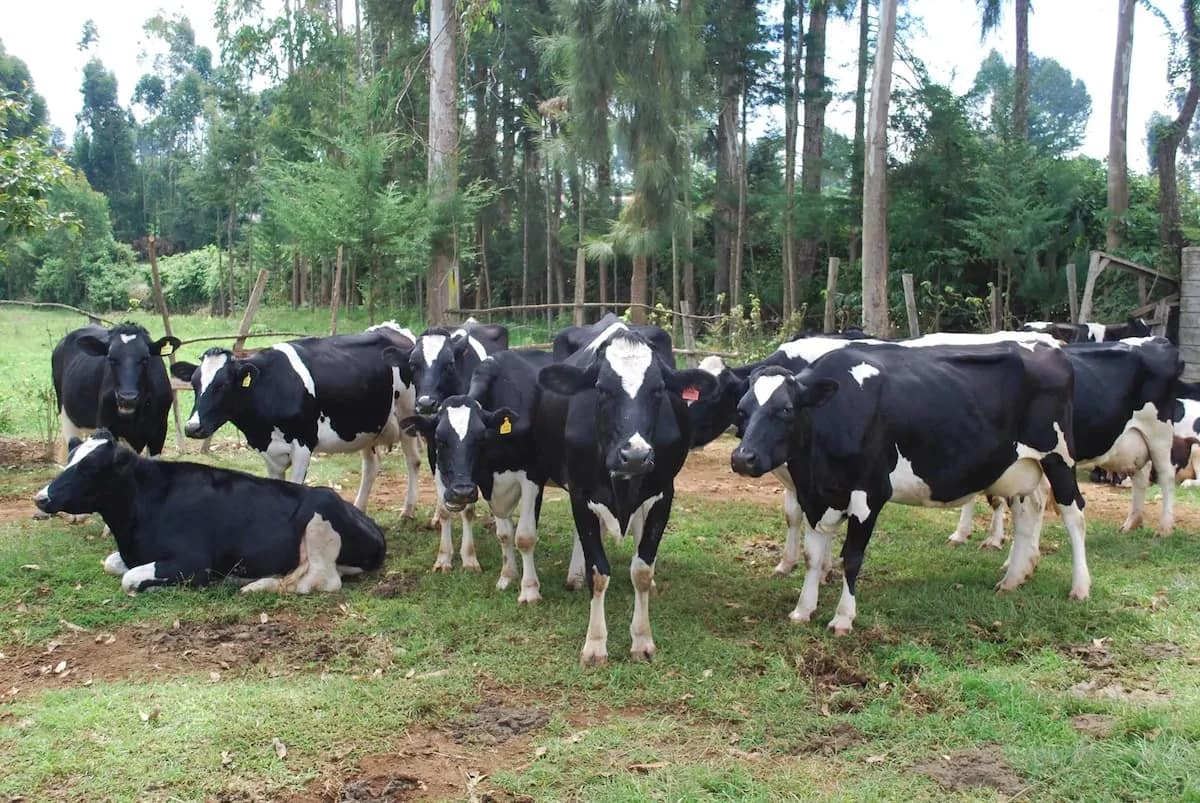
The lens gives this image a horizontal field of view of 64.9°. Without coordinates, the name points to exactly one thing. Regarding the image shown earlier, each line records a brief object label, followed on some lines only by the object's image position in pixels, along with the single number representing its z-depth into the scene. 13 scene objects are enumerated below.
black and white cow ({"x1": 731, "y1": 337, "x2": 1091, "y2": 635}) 6.15
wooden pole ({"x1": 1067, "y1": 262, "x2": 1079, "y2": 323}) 15.57
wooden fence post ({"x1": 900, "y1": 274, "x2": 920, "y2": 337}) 14.48
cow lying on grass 6.83
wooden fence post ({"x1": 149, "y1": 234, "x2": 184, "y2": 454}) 11.35
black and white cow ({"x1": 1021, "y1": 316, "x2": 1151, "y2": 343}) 11.20
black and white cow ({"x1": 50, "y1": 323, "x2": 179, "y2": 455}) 8.55
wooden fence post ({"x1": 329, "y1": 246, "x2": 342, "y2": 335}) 13.15
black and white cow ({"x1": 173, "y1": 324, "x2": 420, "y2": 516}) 8.08
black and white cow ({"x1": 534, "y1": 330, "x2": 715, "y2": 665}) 5.59
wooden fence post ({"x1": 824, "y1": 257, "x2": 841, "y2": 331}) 15.92
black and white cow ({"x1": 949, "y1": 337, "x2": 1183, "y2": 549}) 7.99
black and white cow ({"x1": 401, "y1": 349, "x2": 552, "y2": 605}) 6.31
